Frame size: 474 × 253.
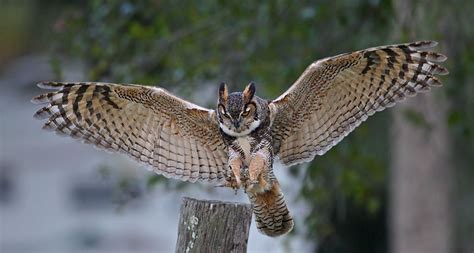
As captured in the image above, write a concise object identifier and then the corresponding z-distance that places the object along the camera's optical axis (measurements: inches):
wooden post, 380.2
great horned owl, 444.1
